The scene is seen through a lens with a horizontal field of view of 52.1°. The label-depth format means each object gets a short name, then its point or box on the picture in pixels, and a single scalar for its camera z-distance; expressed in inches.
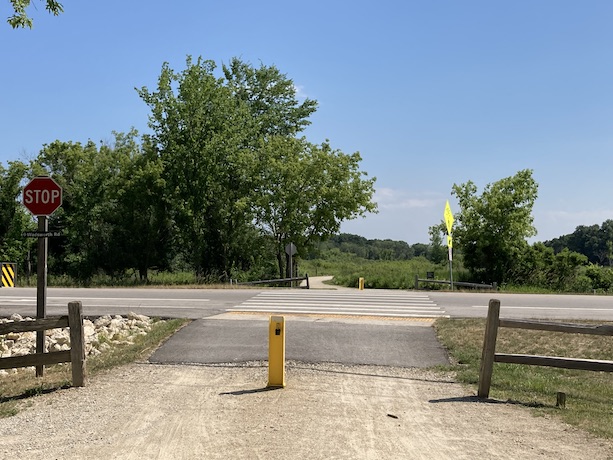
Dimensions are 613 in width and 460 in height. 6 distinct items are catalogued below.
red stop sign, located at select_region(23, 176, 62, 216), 395.5
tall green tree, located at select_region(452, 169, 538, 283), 1525.6
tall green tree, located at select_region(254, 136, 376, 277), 1475.1
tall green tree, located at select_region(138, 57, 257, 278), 1475.1
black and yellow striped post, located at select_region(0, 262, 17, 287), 1063.0
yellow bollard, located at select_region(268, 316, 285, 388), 363.3
